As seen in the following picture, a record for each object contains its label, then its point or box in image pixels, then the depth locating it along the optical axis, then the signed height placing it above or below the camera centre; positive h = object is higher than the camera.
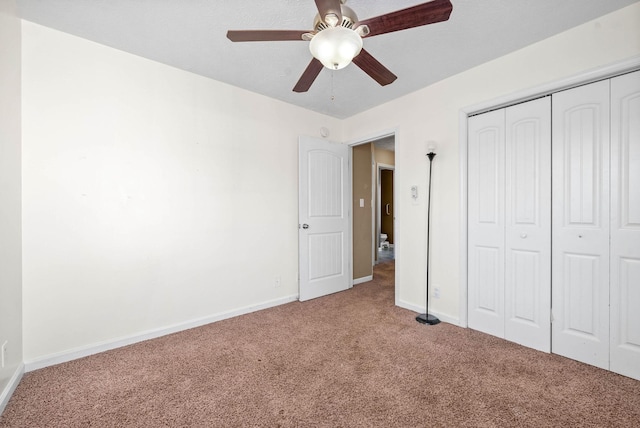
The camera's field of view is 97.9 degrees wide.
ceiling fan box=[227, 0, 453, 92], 1.33 +0.96
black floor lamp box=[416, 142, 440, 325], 2.85 -0.72
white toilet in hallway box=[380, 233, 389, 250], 7.41 -0.81
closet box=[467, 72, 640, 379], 1.92 -0.09
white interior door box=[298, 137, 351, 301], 3.58 -0.08
